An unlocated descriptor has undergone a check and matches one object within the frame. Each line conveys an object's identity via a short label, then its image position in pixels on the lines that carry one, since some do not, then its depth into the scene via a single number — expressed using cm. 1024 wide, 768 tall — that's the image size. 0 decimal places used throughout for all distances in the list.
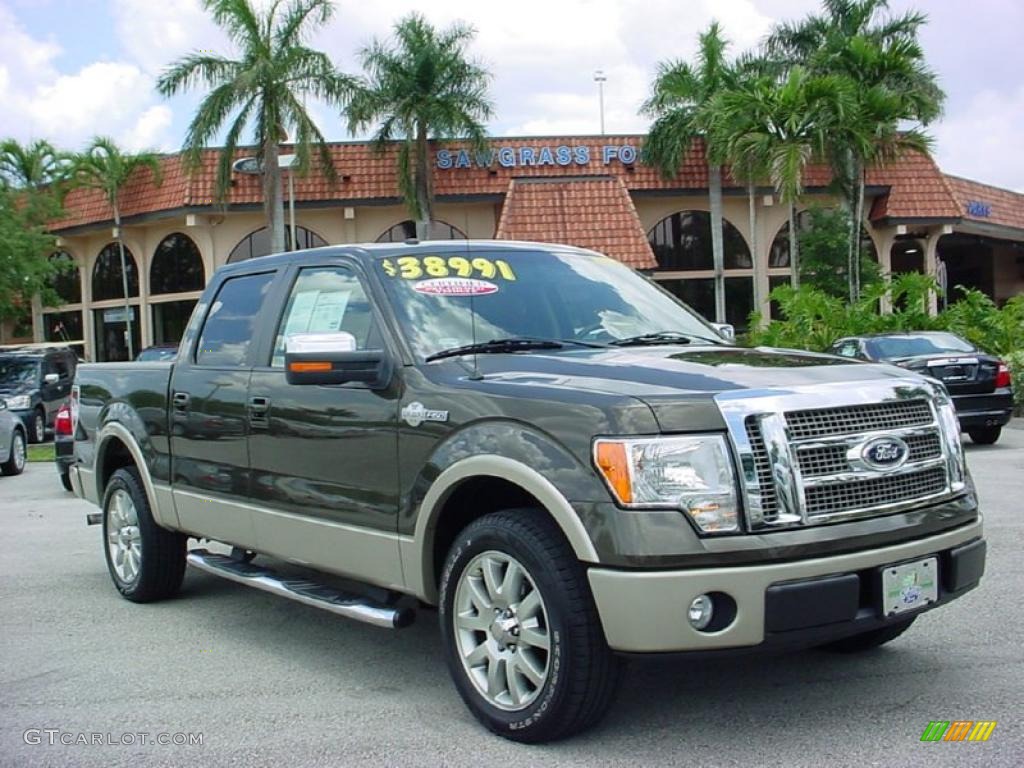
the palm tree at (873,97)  2566
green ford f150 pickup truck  383
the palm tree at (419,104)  2955
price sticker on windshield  532
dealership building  2917
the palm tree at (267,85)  2702
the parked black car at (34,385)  2019
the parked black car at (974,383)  1413
